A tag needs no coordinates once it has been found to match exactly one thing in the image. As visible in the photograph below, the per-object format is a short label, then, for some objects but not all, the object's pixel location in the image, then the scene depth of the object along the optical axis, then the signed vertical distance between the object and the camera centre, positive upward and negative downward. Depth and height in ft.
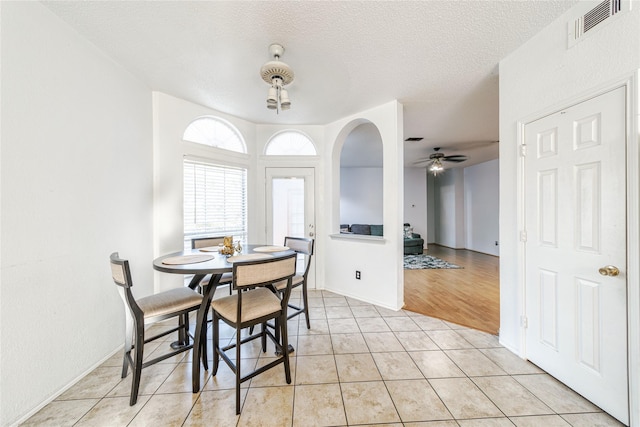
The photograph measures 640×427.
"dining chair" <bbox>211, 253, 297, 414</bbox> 4.99 -2.23
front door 12.35 +0.36
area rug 17.87 -4.19
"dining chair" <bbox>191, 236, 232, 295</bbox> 7.73 -1.17
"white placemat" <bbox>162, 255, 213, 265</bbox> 5.97 -1.24
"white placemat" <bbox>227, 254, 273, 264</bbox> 6.28 -1.25
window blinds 9.88 +0.57
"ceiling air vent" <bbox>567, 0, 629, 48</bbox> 4.60 +4.02
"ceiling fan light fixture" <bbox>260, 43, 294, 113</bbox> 6.21 +3.82
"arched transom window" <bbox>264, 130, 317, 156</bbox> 12.48 +3.65
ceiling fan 18.12 +4.12
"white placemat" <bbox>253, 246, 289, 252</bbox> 7.82 -1.24
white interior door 4.61 -0.86
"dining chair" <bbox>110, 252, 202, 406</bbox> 4.98 -2.25
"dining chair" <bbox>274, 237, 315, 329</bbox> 7.92 -1.52
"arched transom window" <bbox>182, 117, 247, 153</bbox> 10.03 +3.62
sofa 21.95 -2.35
